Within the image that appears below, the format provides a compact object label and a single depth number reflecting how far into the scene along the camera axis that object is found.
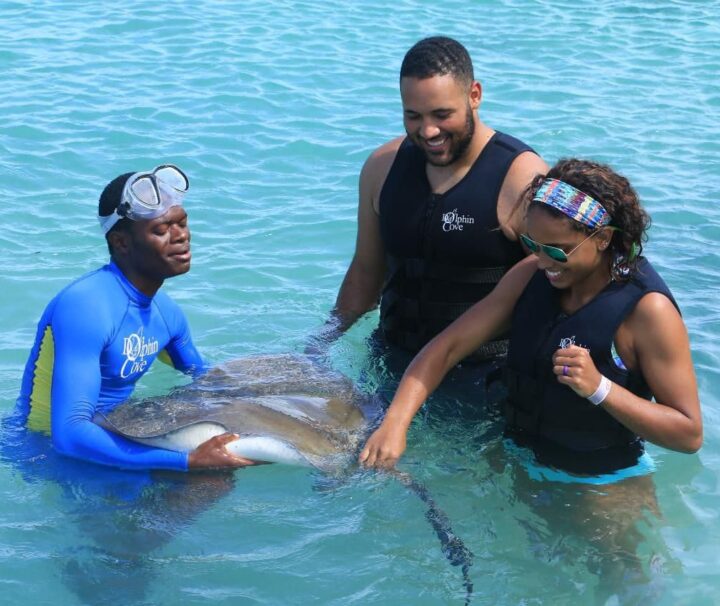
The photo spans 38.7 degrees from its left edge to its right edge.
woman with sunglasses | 4.17
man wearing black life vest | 5.07
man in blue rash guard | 4.54
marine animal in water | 4.59
